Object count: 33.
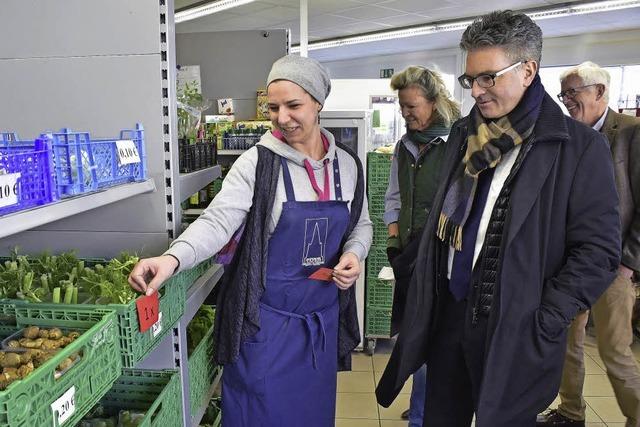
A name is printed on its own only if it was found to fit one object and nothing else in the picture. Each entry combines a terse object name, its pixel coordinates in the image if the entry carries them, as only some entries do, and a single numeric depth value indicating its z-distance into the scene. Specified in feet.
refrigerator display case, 11.84
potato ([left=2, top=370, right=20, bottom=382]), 2.85
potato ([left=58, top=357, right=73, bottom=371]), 3.10
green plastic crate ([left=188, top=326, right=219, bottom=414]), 5.94
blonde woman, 7.64
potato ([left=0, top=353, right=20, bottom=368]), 3.09
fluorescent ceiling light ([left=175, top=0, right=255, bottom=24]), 24.22
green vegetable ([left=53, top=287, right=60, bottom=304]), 4.07
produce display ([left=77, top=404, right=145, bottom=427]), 4.62
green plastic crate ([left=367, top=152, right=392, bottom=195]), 12.27
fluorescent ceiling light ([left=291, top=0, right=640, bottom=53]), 24.66
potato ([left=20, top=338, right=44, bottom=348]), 3.37
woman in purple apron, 5.44
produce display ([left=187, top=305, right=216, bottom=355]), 7.13
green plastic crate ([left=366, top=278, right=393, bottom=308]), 13.01
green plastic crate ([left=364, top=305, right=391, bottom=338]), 13.08
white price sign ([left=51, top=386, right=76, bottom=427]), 2.91
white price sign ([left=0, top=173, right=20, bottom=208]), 2.81
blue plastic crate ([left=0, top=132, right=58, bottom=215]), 2.95
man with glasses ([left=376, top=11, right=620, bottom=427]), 4.94
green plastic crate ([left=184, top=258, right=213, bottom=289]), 5.49
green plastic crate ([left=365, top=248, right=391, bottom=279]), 12.75
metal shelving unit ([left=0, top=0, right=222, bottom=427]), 4.97
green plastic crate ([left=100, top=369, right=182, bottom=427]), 4.95
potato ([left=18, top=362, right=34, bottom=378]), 2.95
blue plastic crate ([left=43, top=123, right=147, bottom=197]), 3.51
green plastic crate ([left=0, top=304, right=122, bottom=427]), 2.60
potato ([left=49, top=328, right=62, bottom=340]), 3.51
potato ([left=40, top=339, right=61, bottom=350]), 3.34
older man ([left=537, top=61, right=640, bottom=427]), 8.16
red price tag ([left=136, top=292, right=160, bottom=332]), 3.93
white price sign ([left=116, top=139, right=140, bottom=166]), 4.32
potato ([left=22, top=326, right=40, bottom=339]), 3.53
